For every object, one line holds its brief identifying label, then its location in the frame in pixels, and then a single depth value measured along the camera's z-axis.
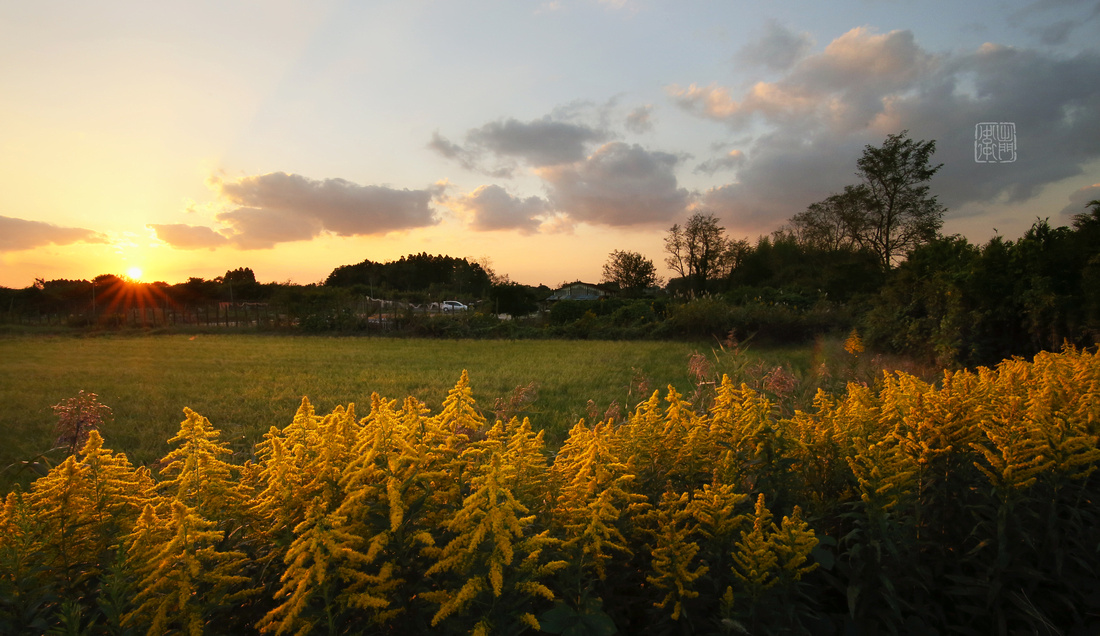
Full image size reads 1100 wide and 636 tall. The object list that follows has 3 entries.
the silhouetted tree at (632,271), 59.34
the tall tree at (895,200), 35.34
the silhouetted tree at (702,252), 48.72
